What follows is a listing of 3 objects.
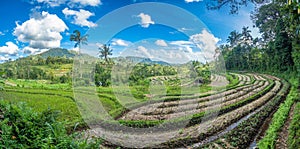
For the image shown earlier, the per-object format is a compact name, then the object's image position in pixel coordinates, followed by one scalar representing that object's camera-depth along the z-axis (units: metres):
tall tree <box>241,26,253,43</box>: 22.78
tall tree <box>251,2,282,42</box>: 12.55
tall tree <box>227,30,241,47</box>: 25.22
